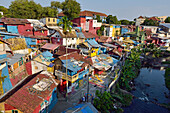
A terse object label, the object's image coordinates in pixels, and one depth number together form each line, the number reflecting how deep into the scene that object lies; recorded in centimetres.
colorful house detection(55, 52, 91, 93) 2148
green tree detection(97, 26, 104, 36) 5762
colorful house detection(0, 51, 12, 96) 1753
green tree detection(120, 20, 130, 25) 9601
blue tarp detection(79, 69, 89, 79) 2339
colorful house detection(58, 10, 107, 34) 5122
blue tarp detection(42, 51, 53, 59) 2632
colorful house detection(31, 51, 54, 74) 2391
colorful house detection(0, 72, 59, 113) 1383
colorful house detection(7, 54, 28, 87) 2084
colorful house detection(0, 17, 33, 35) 3506
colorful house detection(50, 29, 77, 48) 3675
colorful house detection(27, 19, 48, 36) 3883
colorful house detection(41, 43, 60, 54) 3281
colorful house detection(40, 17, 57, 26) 4512
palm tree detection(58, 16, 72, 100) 2672
